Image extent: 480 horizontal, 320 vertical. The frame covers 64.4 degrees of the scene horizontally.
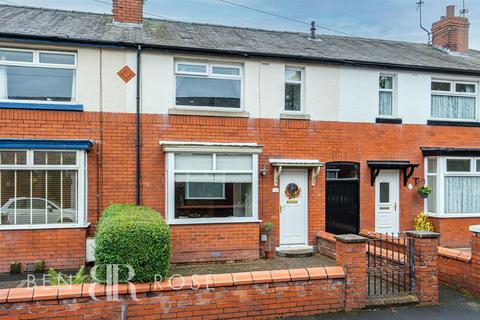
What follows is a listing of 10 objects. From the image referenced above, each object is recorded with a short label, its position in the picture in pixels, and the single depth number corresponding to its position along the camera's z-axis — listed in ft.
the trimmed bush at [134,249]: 16.31
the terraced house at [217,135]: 27.63
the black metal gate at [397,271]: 20.11
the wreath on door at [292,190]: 32.99
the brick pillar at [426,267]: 19.63
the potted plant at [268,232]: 30.91
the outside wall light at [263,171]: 31.95
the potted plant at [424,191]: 35.34
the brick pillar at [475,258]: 20.52
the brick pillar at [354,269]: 18.38
